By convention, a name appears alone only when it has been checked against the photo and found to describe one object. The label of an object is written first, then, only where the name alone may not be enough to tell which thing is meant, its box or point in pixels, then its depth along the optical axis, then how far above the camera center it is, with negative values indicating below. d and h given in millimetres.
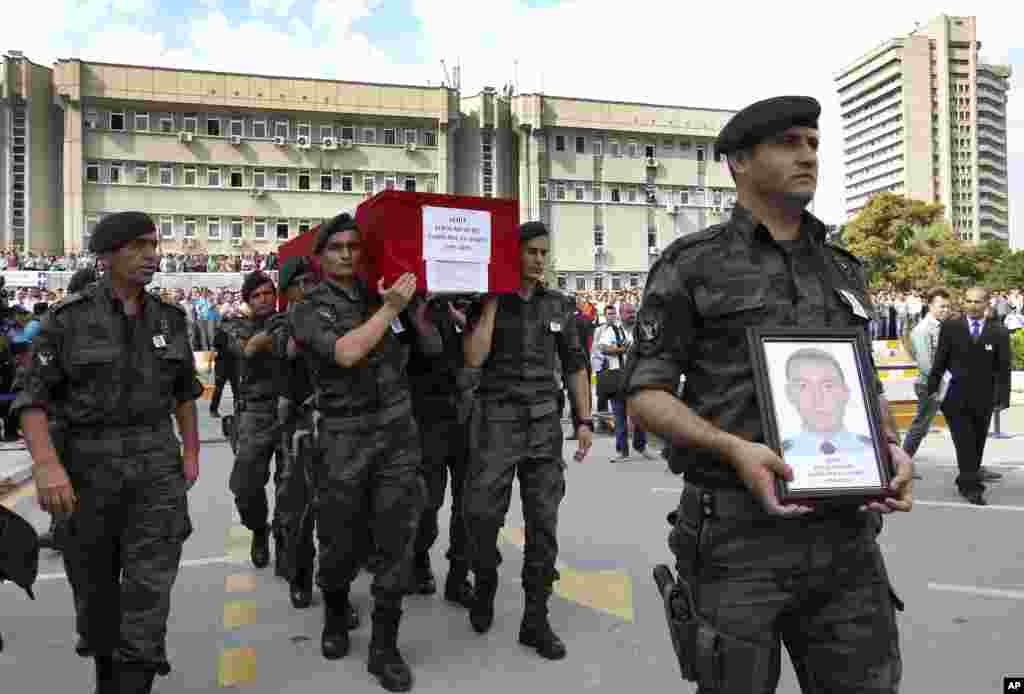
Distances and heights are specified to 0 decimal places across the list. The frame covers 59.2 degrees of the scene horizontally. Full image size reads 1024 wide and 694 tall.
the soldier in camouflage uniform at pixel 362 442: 4203 -472
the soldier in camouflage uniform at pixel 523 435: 4586 -497
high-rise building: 153625 +38422
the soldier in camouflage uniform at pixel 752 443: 2297 -276
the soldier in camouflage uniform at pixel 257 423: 6117 -553
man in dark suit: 8008 -371
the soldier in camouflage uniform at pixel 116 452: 3650 -443
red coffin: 4320 +527
